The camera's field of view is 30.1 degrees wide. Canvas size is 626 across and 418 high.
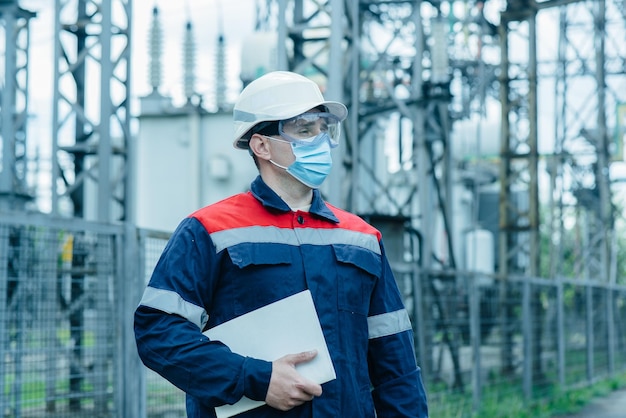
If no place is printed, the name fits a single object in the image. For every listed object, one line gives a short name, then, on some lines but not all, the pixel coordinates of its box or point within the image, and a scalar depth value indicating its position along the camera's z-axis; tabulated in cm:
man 333
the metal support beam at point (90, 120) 1203
